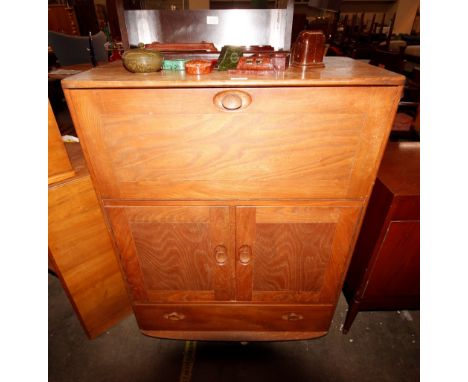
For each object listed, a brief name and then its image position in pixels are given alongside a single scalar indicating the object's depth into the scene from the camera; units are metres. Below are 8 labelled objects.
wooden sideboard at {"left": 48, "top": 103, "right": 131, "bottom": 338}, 1.10
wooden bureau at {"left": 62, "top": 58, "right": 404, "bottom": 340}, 0.74
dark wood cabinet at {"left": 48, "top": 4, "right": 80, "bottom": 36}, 4.86
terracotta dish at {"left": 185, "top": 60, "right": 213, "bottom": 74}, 0.77
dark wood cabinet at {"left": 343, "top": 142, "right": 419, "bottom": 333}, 1.09
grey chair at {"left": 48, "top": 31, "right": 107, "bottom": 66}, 3.52
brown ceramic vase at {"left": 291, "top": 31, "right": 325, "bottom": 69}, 0.85
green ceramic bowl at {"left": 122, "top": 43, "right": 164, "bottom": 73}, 0.77
